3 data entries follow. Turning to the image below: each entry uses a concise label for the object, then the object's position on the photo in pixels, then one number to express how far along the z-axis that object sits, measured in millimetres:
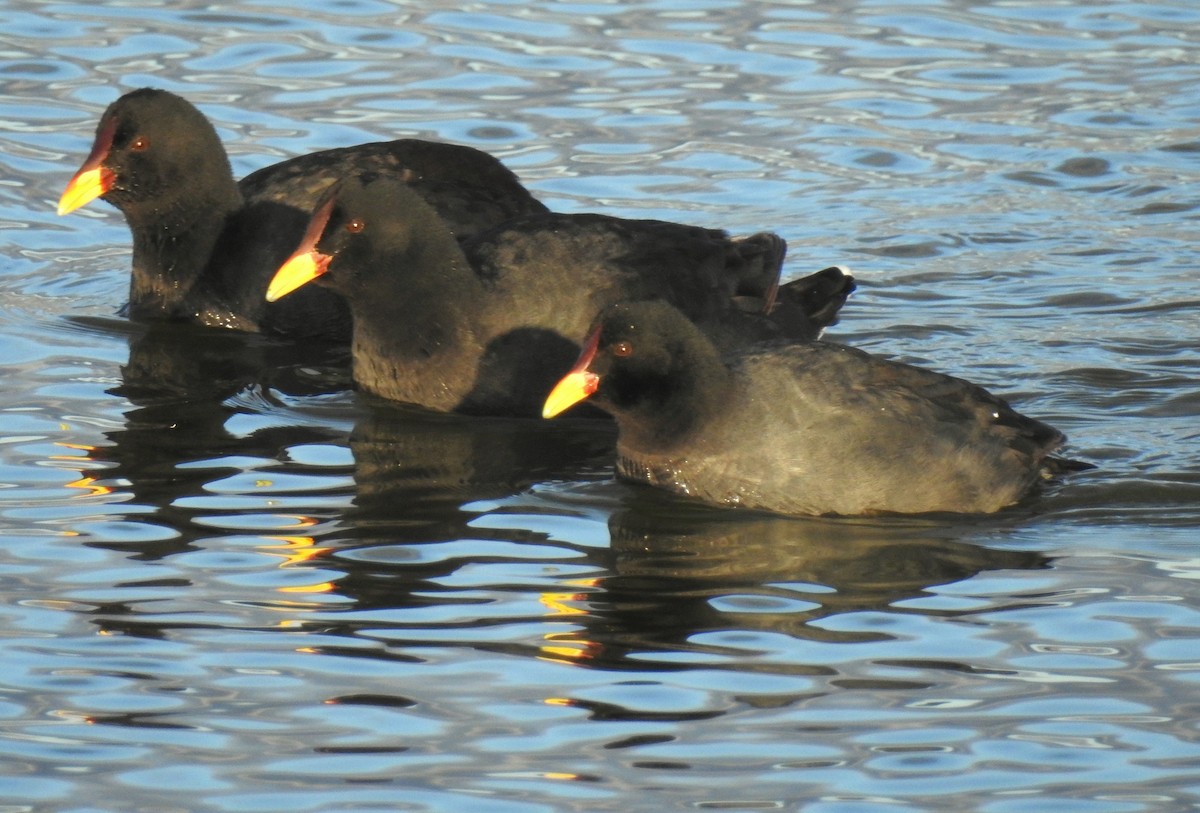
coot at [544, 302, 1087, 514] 16875
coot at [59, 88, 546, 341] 22766
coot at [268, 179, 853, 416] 19828
